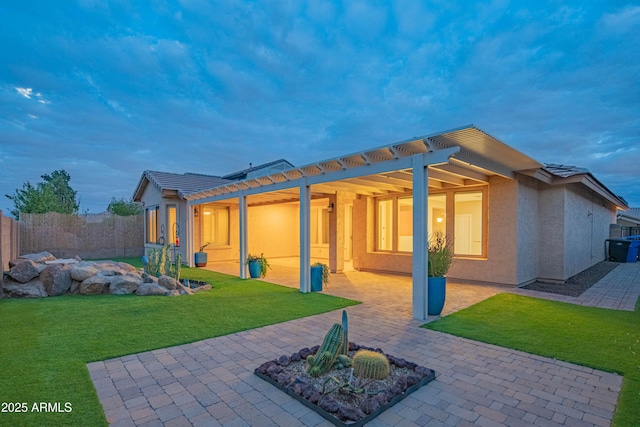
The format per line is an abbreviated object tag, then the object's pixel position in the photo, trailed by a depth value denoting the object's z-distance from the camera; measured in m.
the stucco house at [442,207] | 5.61
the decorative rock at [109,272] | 7.94
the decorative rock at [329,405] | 2.46
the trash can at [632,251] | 14.71
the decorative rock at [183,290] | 7.64
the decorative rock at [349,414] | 2.36
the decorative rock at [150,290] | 7.43
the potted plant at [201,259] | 13.29
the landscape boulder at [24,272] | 7.18
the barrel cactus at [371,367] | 3.01
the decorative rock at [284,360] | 3.38
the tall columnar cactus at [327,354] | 3.14
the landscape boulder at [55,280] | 7.29
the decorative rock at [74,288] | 7.49
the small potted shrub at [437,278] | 5.56
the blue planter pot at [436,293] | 5.55
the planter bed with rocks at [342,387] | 2.45
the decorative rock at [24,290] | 6.92
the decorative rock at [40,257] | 9.48
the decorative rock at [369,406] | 2.46
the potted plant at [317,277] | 7.98
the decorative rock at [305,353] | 3.57
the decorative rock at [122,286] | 7.52
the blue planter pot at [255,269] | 10.04
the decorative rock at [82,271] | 7.54
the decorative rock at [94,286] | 7.41
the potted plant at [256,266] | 10.05
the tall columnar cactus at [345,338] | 3.44
